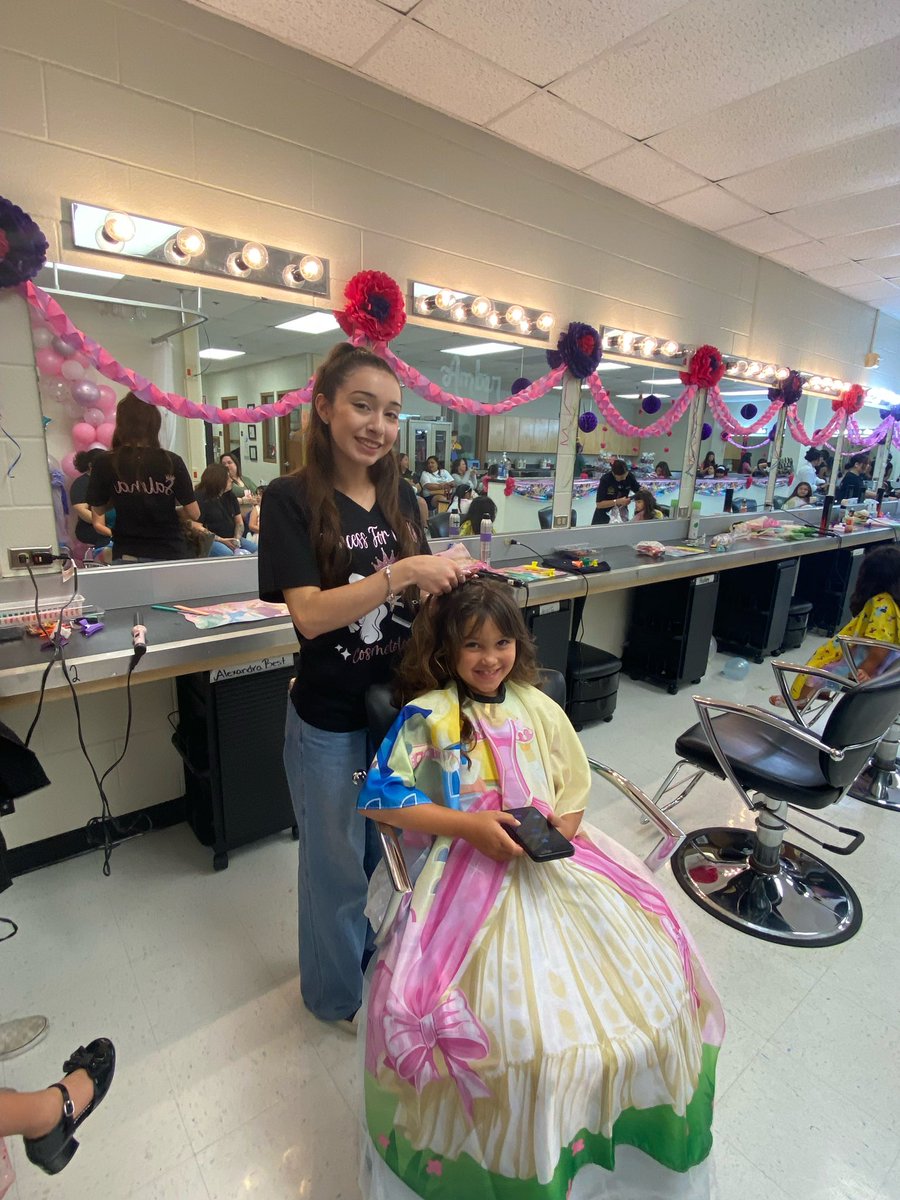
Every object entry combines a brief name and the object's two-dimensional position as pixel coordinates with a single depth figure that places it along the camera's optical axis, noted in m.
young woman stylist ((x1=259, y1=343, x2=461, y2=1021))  1.12
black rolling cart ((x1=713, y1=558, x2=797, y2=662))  4.12
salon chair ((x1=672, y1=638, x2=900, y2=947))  1.64
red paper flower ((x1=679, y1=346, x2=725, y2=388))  3.95
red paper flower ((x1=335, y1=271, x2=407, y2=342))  2.33
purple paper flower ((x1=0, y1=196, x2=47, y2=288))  1.67
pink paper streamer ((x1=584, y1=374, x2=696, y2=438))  3.50
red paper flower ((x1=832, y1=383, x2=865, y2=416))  5.58
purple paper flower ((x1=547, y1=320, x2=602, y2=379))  3.21
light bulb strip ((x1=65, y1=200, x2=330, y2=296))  1.84
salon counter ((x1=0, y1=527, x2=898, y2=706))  1.54
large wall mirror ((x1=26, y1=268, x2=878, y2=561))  1.98
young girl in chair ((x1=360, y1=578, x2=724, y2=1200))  0.93
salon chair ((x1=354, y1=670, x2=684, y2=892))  1.13
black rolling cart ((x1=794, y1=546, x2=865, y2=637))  4.91
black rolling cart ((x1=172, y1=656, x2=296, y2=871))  1.98
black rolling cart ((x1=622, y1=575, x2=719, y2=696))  3.59
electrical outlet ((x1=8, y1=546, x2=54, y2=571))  1.90
